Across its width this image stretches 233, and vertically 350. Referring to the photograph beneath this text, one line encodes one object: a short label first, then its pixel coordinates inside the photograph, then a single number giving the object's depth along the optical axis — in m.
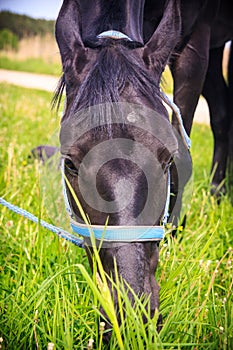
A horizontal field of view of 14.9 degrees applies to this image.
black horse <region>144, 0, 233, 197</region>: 2.23
